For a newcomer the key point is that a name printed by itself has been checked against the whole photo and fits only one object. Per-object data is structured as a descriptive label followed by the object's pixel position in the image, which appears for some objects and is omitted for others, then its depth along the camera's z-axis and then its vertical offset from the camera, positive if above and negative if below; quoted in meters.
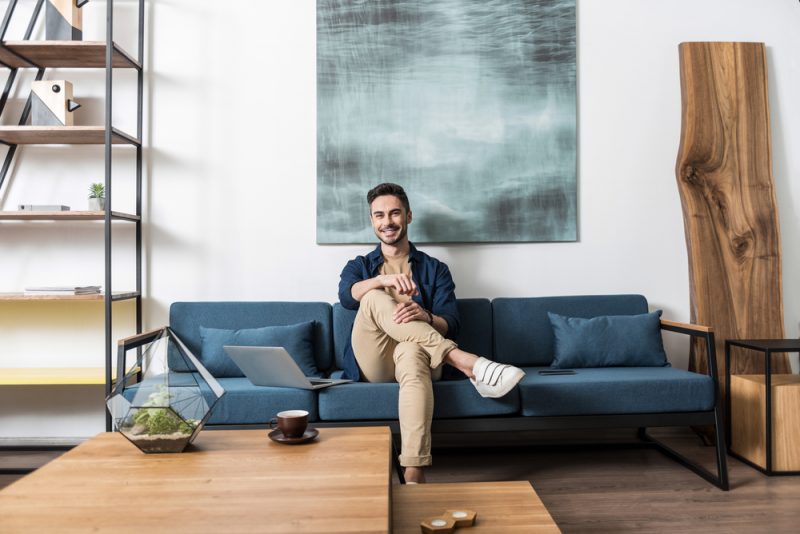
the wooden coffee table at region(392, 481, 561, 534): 1.54 -0.61
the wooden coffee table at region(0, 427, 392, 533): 1.25 -0.49
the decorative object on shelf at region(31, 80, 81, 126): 3.17 +0.82
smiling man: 2.46 -0.23
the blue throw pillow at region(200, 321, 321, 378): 2.96 -0.33
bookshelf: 2.98 +0.66
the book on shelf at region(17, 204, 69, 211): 3.13 +0.31
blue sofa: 2.58 -0.54
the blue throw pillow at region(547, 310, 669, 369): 3.08 -0.35
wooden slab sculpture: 3.39 +0.44
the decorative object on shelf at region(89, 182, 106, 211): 3.16 +0.36
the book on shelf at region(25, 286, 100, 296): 3.07 -0.09
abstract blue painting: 3.44 +0.82
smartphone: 2.93 -0.46
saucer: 1.83 -0.48
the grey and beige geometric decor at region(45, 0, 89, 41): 3.20 +1.24
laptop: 2.42 -0.38
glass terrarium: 1.70 -0.36
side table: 2.83 -0.68
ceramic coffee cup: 1.83 -0.44
